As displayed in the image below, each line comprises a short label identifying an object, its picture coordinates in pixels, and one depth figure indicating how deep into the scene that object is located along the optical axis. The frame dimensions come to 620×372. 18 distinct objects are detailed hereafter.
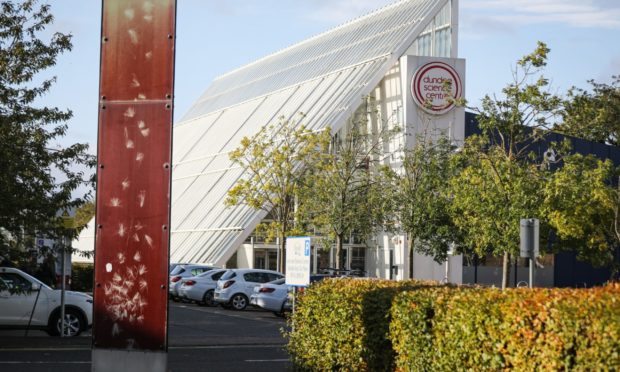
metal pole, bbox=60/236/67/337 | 21.71
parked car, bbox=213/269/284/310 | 38.09
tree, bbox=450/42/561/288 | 32.66
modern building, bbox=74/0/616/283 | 56.00
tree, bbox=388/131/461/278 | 41.31
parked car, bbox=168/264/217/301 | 42.85
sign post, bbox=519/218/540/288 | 22.22
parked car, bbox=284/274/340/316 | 34.25
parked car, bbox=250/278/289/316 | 34.41
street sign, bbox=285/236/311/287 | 16.45
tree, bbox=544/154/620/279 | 36.12
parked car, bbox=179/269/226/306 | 41.16
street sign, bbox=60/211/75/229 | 21.56
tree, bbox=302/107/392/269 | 43.03
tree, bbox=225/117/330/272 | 46.91
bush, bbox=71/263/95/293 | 40.59
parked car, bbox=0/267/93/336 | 21.53
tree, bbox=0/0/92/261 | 20.69
